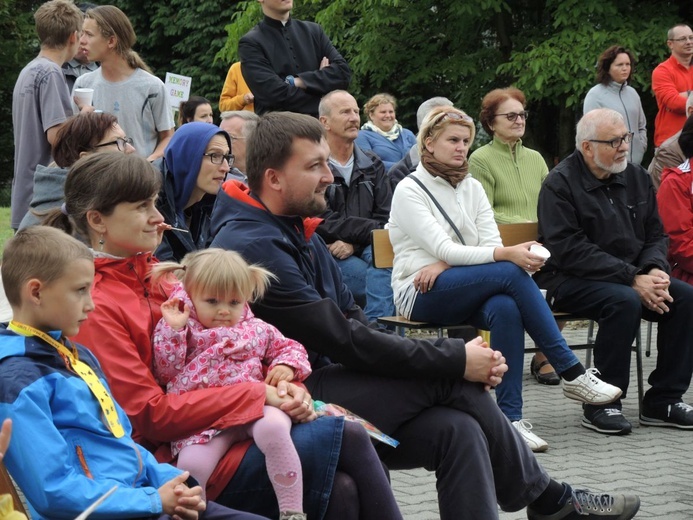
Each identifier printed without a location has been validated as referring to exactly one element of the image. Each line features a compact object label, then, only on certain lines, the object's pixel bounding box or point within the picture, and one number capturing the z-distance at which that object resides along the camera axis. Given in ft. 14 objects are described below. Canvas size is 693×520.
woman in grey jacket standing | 67.24
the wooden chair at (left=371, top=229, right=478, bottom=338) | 41.81
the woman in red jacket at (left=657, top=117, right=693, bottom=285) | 44.83
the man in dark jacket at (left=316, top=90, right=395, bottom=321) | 45.74
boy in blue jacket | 16.42
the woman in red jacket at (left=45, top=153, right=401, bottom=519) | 19.62
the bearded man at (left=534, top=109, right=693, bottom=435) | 40.85
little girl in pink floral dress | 19.85
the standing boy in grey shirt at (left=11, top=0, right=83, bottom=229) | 41.25
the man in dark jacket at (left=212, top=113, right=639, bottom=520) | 23.08
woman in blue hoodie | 30.63
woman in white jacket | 37.32
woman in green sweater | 47.98
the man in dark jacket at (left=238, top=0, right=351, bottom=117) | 50.19
